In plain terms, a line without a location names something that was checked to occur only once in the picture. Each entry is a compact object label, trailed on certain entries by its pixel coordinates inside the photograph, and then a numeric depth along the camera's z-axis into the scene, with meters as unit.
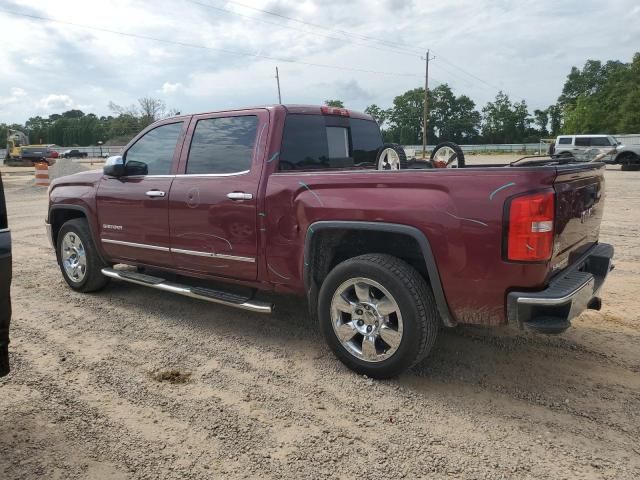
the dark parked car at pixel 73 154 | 65.75
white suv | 25.65
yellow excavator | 43.62
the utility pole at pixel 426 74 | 57.47
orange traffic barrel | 20.53
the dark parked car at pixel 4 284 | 2.49
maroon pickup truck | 2.81
